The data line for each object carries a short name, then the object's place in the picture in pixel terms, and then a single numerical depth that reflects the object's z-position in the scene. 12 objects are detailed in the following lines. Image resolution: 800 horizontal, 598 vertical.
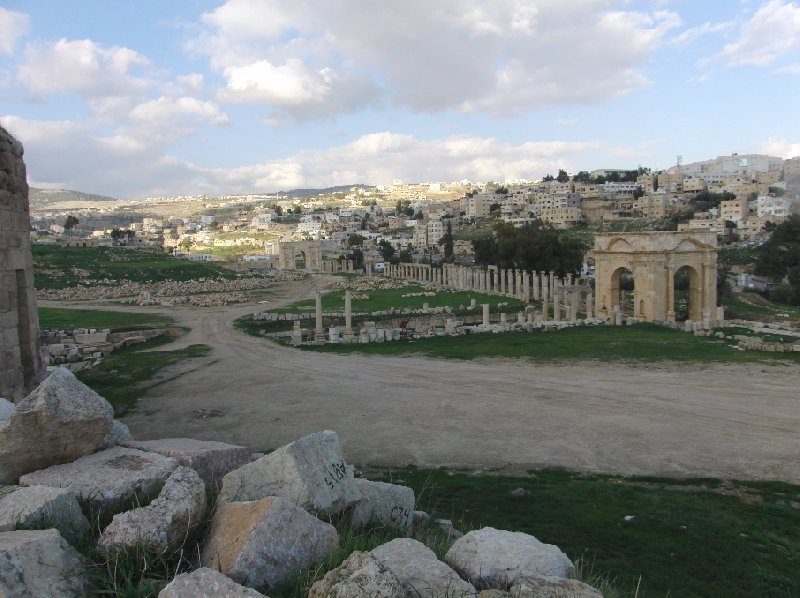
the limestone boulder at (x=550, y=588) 4.21
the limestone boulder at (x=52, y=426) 5.84
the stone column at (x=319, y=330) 27.30
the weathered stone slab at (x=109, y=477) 5.25
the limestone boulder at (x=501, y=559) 4.70
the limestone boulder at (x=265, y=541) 4.25
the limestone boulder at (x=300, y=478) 5.41
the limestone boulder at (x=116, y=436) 6.86
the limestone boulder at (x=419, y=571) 4.22
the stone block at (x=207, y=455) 6.35
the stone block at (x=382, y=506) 6.11
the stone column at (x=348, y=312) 30.95
